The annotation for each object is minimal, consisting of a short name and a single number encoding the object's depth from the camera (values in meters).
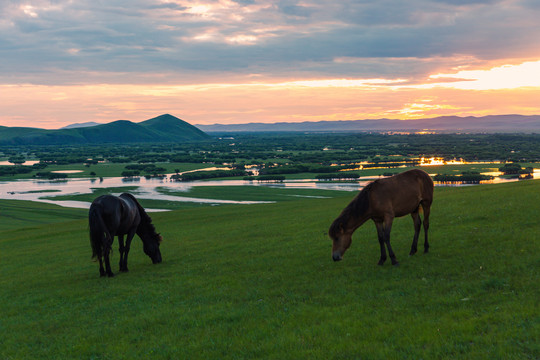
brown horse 14.29
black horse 17.86
